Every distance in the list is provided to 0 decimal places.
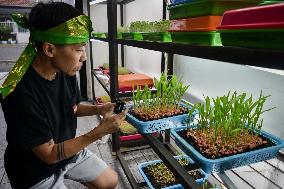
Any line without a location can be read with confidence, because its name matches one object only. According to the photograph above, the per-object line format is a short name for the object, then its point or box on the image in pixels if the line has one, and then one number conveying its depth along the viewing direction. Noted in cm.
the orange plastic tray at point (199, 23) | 81
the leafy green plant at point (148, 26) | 138
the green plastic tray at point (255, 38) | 54
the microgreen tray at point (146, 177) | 177
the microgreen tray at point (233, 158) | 101
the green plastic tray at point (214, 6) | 79
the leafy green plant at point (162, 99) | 168
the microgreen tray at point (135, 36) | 158
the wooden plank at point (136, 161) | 221
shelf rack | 57
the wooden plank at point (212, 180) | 199
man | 118
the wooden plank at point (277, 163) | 139
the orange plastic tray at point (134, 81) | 268
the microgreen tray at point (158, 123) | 147
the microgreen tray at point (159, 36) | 118
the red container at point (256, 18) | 53
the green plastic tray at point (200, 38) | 79
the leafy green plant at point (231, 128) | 112
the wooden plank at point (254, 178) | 156
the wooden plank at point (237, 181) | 174
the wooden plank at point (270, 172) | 142
